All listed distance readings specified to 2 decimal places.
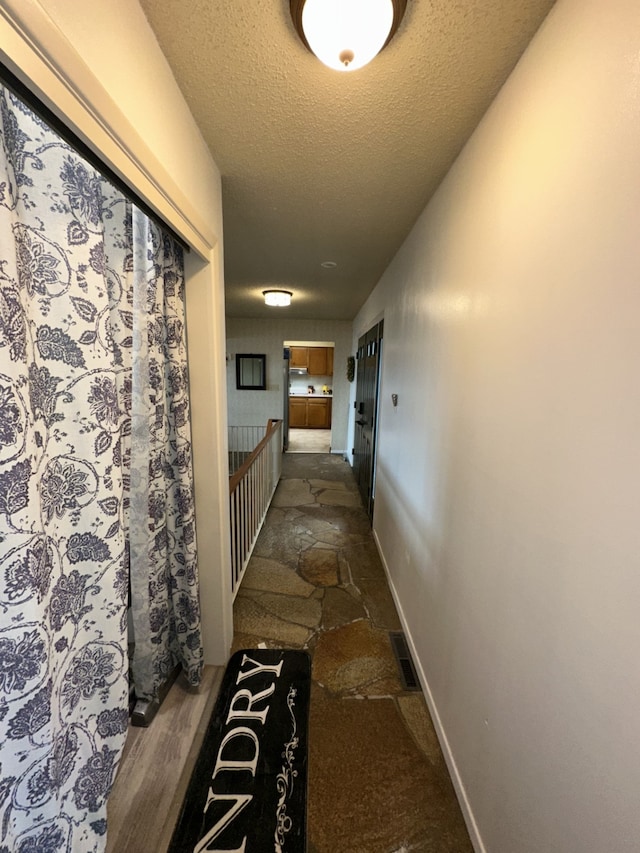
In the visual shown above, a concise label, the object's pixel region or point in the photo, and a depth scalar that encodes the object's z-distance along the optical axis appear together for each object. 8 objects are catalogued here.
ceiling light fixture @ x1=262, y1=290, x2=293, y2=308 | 3.59
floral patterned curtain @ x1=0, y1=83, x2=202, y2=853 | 0.62
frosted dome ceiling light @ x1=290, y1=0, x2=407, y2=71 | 0.74
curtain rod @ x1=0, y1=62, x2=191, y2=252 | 0.53
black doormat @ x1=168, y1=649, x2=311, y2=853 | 1.09
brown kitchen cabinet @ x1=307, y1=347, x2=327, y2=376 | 8.15
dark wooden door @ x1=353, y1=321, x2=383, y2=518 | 3.36
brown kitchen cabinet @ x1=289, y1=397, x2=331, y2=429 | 8.44
